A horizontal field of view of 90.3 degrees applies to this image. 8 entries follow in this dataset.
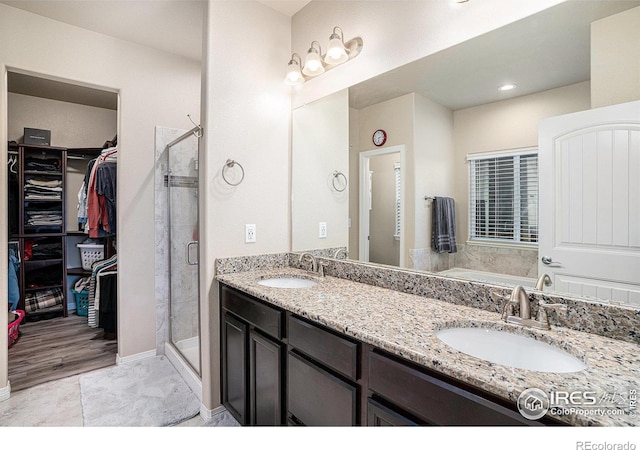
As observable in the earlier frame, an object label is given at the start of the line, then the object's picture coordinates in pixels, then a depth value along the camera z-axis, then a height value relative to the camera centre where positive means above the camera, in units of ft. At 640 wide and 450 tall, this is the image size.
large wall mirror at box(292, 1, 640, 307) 3.81 +1.24
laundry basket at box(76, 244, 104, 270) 13.08 -1.28
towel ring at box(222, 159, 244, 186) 6.59 +1.19
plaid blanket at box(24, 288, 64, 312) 12.03 -2.96
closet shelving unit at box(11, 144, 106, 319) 11.87 -0.23
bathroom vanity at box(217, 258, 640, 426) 2.52 -1.40
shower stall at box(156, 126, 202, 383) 7.93 -0.61
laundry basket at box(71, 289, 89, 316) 12.65 -3.12
